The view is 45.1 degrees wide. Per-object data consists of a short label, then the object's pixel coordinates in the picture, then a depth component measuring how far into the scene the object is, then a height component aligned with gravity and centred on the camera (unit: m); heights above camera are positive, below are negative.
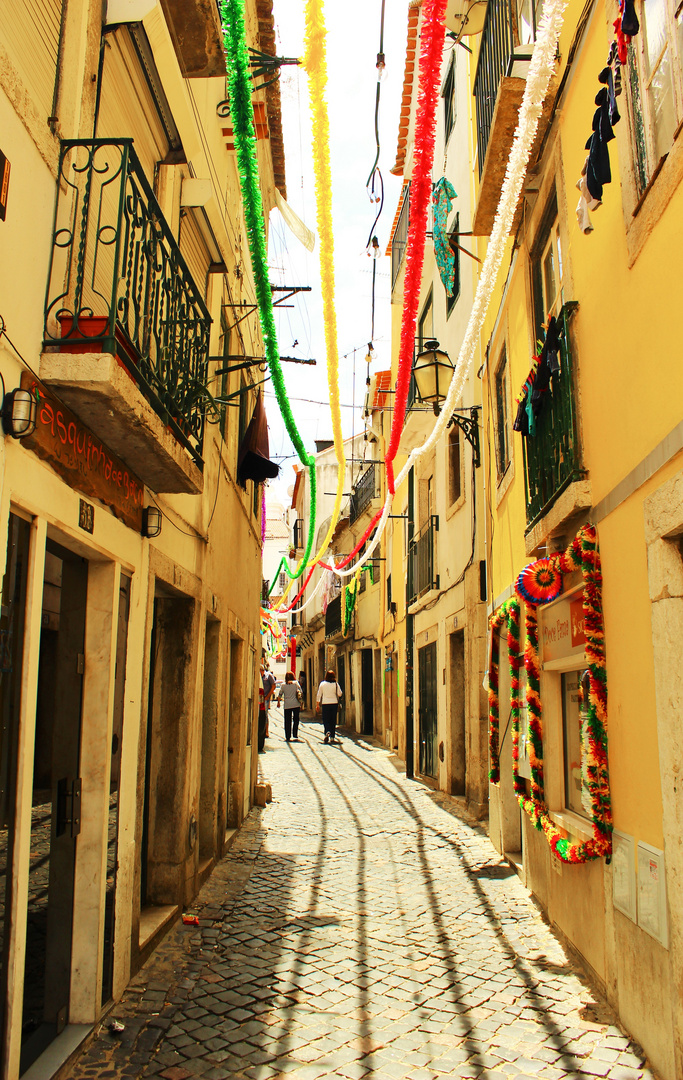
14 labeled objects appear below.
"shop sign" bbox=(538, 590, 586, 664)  5.40 +0.38
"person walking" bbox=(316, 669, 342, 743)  20.03 -0.42
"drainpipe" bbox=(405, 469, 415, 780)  14.28 -0.32
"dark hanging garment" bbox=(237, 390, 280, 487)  9.16 +2.50
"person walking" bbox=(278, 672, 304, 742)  20.61 -0.53
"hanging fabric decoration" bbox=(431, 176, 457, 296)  8.83 +4.99
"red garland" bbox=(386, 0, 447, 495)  3.46 +2.61
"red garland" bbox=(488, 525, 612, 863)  4.47 -0.26
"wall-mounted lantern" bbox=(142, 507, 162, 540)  5.18 +0.99
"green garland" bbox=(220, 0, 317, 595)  4.14 +3.05
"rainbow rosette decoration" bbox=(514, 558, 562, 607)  5.53 +0.68
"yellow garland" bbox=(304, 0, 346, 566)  3.63 +2.67
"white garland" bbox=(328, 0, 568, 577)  3.52 +2.63
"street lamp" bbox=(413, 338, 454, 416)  9.96 +3.75
